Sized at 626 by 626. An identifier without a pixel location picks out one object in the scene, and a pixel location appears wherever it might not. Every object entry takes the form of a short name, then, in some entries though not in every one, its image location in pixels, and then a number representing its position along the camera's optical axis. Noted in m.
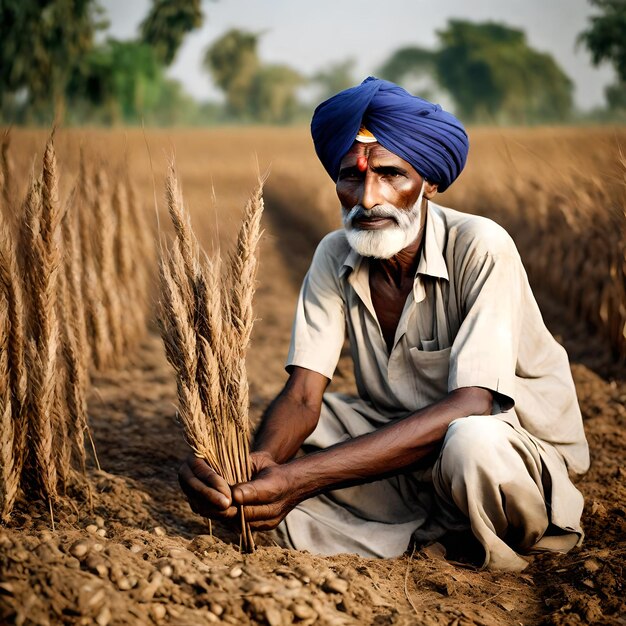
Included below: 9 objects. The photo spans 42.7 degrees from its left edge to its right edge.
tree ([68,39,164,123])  27.73
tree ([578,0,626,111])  19.41
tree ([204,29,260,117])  58.16
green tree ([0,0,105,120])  19.12
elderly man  2.83
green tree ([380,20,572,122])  55.53
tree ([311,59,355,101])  84.69
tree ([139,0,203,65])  26.73
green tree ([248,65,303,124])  67.94
